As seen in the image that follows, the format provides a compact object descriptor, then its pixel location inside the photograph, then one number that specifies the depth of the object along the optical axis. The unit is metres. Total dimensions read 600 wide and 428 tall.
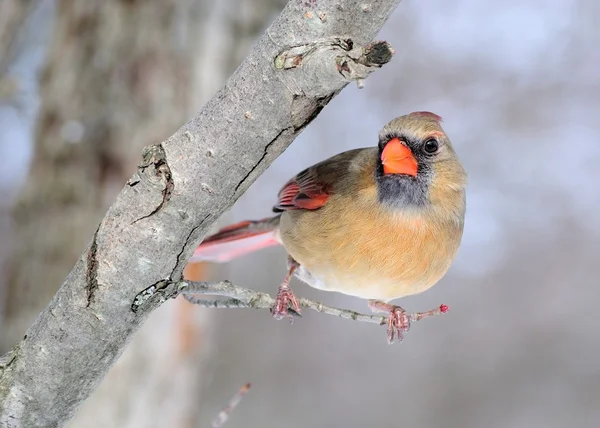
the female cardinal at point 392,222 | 3.78
